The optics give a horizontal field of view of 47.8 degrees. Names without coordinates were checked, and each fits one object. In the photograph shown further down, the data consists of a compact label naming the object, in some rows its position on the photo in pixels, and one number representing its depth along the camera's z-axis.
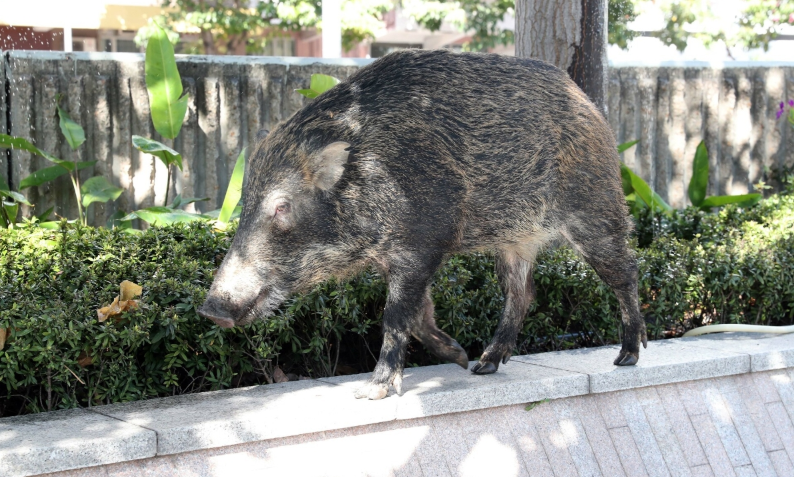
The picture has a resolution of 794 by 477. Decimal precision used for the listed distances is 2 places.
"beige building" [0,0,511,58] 16.59
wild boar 3.52
